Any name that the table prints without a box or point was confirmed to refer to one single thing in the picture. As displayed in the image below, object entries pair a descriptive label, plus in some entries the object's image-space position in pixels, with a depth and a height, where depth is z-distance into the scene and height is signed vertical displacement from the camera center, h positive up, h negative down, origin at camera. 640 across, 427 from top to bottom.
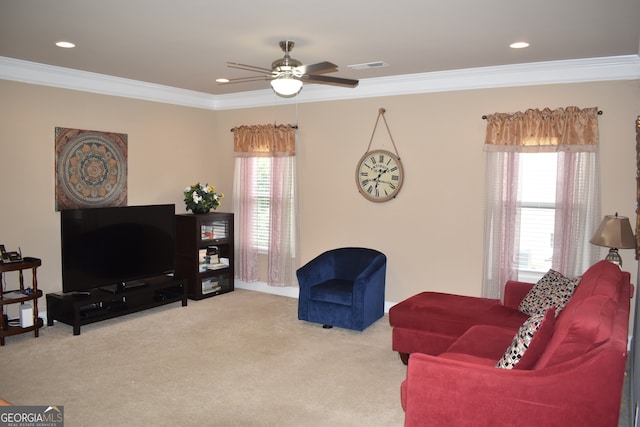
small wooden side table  4.50 -1.09
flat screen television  5.03 -0.69
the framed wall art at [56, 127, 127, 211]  5.29 +0.16
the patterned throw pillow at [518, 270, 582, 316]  3.60 -0.80
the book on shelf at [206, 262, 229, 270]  6.49 -1.09
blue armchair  5.00 -1.07
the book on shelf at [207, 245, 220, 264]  6.54 -0.94
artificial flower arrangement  6.36 -0.18
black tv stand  4.93 -1.32
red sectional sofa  2.19 -0.91
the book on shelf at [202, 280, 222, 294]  6.44 -1.36
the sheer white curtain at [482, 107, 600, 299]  4.61 +0.06
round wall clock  5.63 +0.15
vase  6.42 -0.35
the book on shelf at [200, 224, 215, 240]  6.41 -0.63
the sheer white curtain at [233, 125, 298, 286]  6.40 -0.18
